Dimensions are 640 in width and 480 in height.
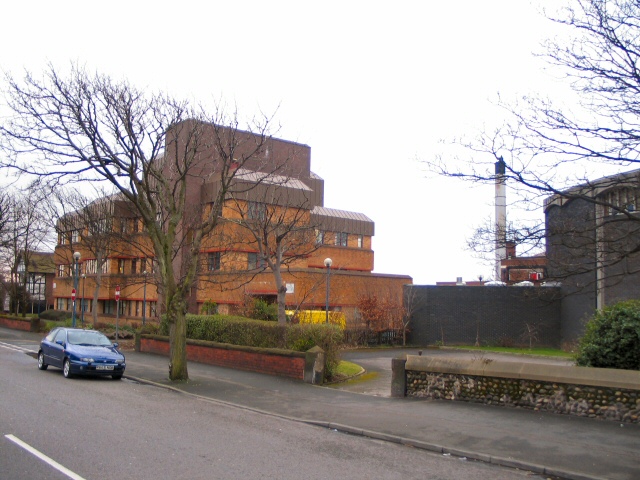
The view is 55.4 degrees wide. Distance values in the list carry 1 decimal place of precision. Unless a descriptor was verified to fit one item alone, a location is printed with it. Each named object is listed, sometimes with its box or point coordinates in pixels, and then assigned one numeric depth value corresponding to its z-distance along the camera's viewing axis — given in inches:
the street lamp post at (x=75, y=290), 1384.4
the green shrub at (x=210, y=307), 1365.7
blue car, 690.2
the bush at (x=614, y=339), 485.1
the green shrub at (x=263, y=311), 1101.1
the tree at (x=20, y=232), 1685.5
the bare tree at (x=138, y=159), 676.1
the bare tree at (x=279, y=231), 826.8
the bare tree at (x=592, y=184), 389.7
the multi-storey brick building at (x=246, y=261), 1421.0
